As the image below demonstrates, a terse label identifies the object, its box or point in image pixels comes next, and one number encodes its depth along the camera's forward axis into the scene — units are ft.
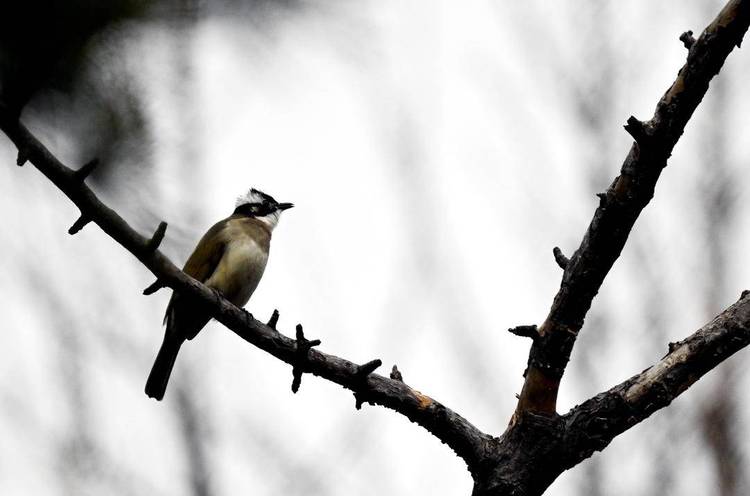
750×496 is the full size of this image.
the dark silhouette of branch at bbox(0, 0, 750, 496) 22.81
